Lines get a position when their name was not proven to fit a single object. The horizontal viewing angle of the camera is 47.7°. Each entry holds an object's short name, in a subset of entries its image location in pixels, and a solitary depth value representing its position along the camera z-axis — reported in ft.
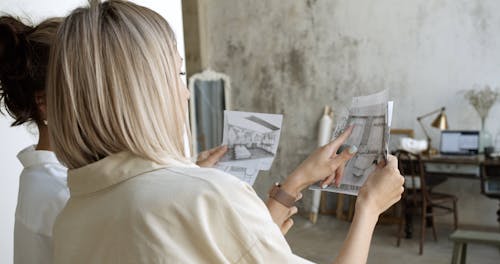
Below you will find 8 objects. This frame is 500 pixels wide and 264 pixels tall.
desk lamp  19.48
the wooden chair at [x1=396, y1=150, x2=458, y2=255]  17.57
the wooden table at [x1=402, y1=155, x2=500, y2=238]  17.79
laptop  19.19
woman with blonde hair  2.58
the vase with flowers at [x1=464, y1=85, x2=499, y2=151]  19.26
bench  9.71
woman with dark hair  4.03
